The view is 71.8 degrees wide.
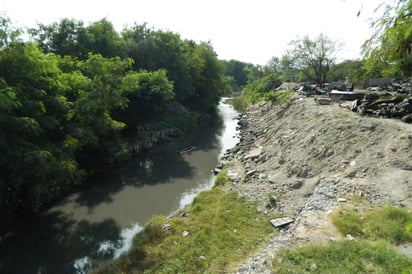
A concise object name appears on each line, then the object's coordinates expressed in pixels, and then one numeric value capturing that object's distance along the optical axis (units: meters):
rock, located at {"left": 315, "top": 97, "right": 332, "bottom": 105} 18.29
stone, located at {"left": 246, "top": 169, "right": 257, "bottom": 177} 12.51
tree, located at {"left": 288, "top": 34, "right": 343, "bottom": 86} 35.94
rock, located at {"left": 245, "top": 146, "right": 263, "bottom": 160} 15.02
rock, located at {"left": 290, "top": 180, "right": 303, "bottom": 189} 10.13
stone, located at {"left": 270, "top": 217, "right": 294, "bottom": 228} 8.01
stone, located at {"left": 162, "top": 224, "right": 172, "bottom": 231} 8.85
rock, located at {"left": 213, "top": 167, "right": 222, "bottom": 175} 15.29
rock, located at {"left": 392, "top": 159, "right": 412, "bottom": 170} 8.61
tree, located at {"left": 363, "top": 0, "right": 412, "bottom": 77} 2.92
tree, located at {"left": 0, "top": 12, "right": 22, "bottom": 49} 8.01
